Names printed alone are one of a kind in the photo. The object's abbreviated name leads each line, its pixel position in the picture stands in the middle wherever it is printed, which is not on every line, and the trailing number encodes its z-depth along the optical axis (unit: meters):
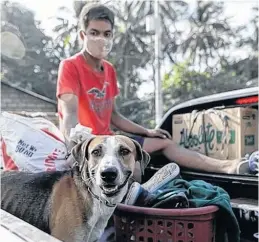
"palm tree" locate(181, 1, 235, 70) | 28.89
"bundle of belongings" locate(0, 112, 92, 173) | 2.16
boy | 2.43
